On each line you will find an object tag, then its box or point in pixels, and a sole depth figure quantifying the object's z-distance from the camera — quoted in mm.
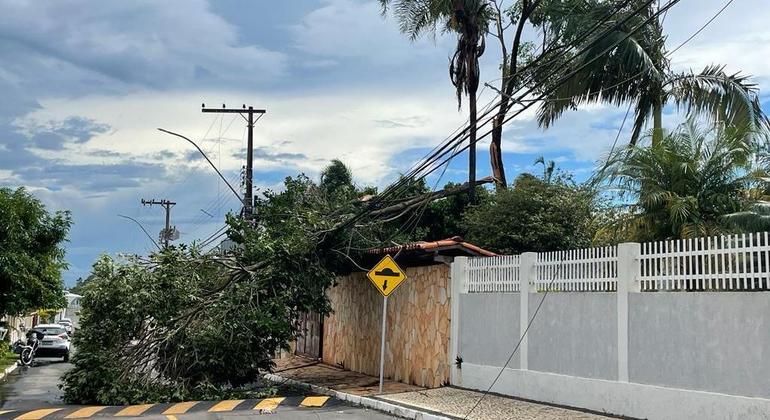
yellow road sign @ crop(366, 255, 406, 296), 15430
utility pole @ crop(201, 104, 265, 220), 30859
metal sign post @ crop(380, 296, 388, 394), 15120
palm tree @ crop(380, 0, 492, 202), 24031
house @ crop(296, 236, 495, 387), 15906
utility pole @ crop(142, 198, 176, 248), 57434
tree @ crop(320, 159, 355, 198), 37562
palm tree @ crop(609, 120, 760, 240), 14953
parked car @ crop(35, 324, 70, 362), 31422
